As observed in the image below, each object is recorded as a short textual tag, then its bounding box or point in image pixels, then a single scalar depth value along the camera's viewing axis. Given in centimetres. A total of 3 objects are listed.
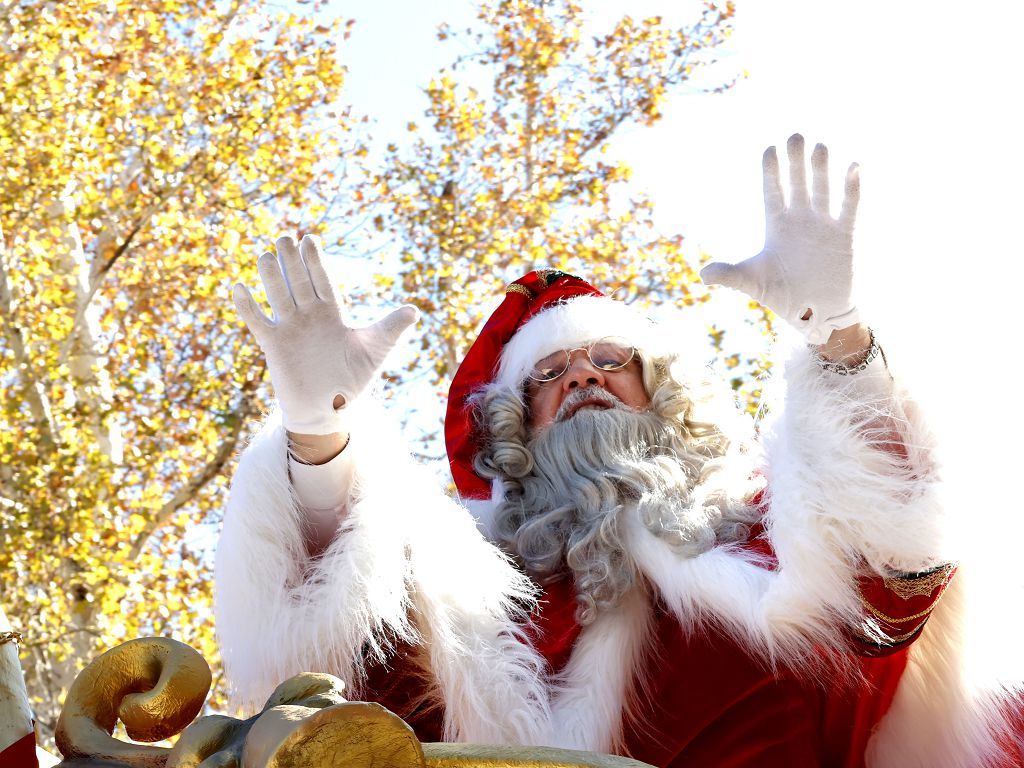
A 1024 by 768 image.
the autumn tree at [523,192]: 1021
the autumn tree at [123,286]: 773
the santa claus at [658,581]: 246
